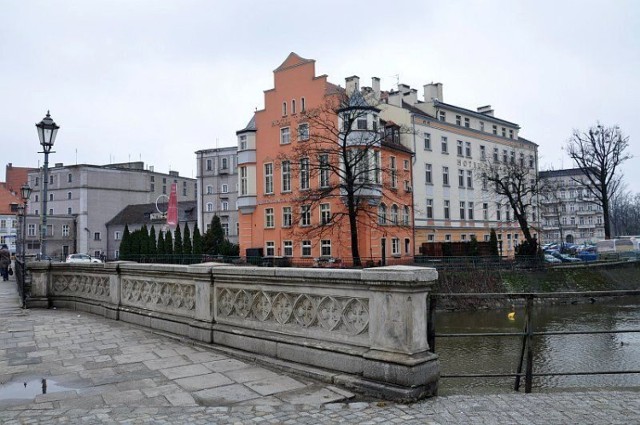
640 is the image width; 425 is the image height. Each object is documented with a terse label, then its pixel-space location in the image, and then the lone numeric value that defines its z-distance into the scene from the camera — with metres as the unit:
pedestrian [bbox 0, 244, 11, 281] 31.20
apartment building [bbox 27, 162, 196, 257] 81.81
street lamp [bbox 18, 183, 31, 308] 27.47
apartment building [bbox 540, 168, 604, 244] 106.69
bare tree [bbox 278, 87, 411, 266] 34.41
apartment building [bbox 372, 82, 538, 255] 50.41
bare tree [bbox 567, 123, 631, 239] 52.38
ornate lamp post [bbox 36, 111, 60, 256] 14.72
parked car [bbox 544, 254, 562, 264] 44.61
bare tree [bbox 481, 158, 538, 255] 44.44
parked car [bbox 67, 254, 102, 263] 40.72
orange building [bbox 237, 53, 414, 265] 38.62
